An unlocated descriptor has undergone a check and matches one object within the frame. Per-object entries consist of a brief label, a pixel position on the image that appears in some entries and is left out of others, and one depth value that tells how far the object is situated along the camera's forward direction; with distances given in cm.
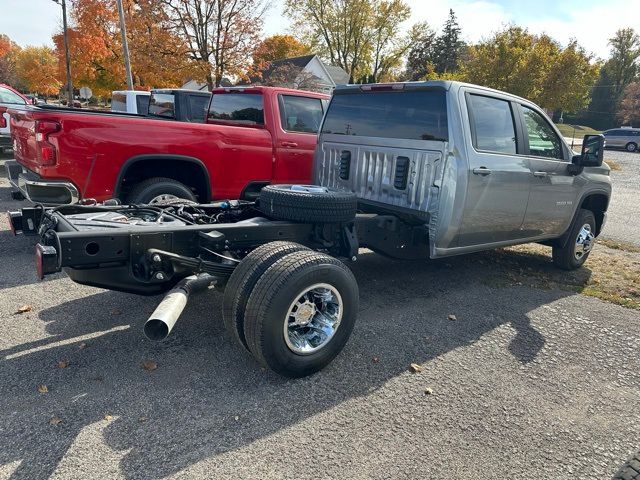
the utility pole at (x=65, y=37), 2511
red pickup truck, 477
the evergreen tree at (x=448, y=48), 6019
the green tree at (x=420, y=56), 5641
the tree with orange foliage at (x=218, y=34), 2038
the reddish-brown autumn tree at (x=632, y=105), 5519
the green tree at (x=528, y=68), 2881
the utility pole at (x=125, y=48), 1852
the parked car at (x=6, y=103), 1157
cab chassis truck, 296
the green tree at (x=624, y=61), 6406
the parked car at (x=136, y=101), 1413
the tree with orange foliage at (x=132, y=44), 2078
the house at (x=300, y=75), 3306
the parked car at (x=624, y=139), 3478
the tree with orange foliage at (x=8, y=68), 6162
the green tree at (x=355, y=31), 4791
